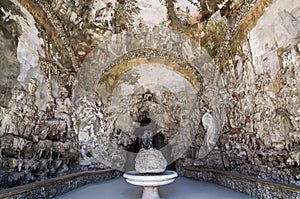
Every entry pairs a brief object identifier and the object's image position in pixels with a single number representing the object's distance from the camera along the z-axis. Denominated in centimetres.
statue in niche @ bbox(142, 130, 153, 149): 1366
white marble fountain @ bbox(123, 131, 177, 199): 549
